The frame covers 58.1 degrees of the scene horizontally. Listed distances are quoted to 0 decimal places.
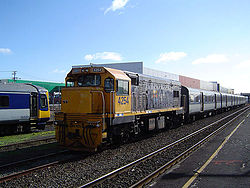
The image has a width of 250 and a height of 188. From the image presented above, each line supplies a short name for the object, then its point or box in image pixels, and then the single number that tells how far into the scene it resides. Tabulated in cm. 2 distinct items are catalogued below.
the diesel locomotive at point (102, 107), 860
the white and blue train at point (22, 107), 1422
